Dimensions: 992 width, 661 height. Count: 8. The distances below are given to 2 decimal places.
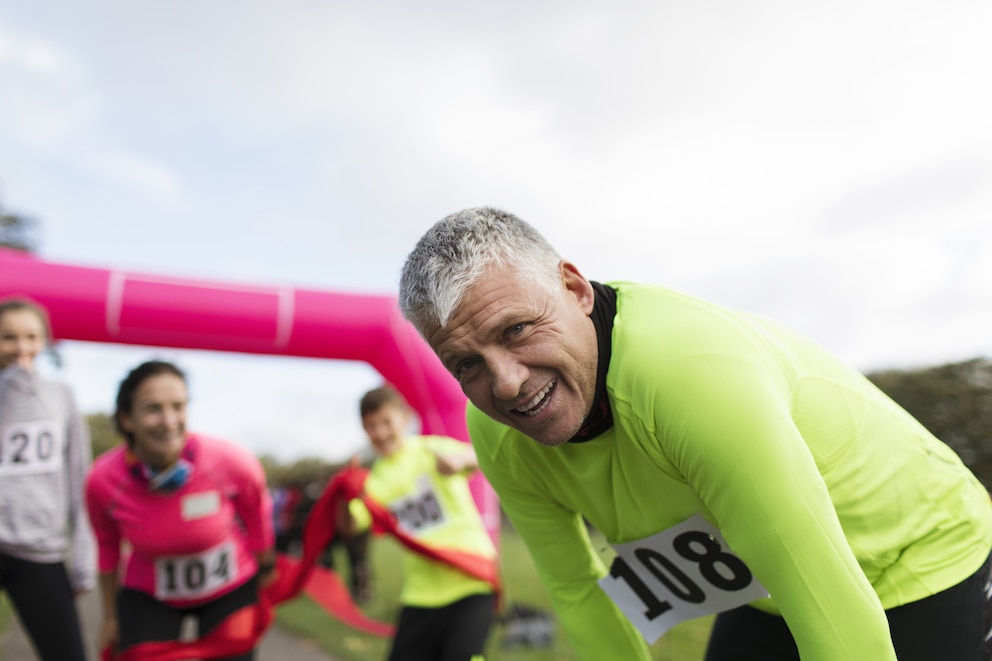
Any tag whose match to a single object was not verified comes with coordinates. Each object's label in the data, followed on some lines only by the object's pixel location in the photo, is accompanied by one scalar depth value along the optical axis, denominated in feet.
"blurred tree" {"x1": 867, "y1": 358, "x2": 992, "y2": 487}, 31.50
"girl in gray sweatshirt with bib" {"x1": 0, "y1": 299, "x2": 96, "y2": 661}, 10.87
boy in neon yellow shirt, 12.46
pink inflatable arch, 18.89
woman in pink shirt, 10.73
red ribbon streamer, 10.51
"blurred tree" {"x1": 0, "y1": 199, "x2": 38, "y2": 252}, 76.89
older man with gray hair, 4.02
